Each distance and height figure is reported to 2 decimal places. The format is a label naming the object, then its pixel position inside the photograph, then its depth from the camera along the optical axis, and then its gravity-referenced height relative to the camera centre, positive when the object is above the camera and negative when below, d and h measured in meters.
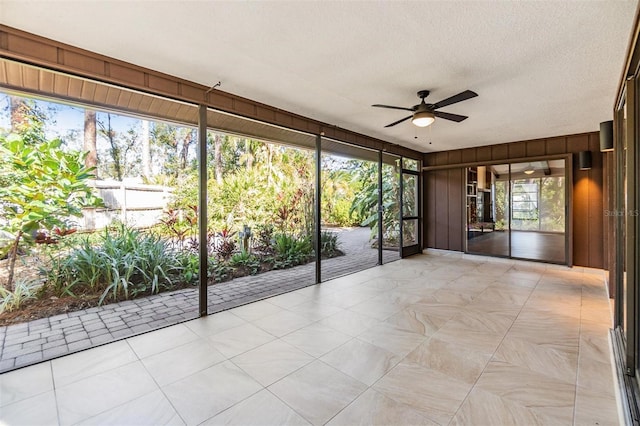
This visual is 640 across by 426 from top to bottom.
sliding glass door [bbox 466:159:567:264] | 6.37 +0.03
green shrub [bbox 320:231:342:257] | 7.26 -0.85
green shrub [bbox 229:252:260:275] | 5.57 -0.97
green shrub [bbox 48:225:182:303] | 3.87 -0.76
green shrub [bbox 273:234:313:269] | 6.14 -0.85
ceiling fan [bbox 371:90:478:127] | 3.35 +1.19
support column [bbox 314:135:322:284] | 4.74 +0.10
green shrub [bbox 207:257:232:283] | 5.02 -1.03
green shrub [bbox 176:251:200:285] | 4.71 -0.89
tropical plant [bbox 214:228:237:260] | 5.62 -0.63
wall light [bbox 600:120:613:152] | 3.25 +0.86
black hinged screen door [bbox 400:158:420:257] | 7.02 +0.12
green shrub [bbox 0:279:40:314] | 3.33 -0.95
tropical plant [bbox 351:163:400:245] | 7.21 +0.36
